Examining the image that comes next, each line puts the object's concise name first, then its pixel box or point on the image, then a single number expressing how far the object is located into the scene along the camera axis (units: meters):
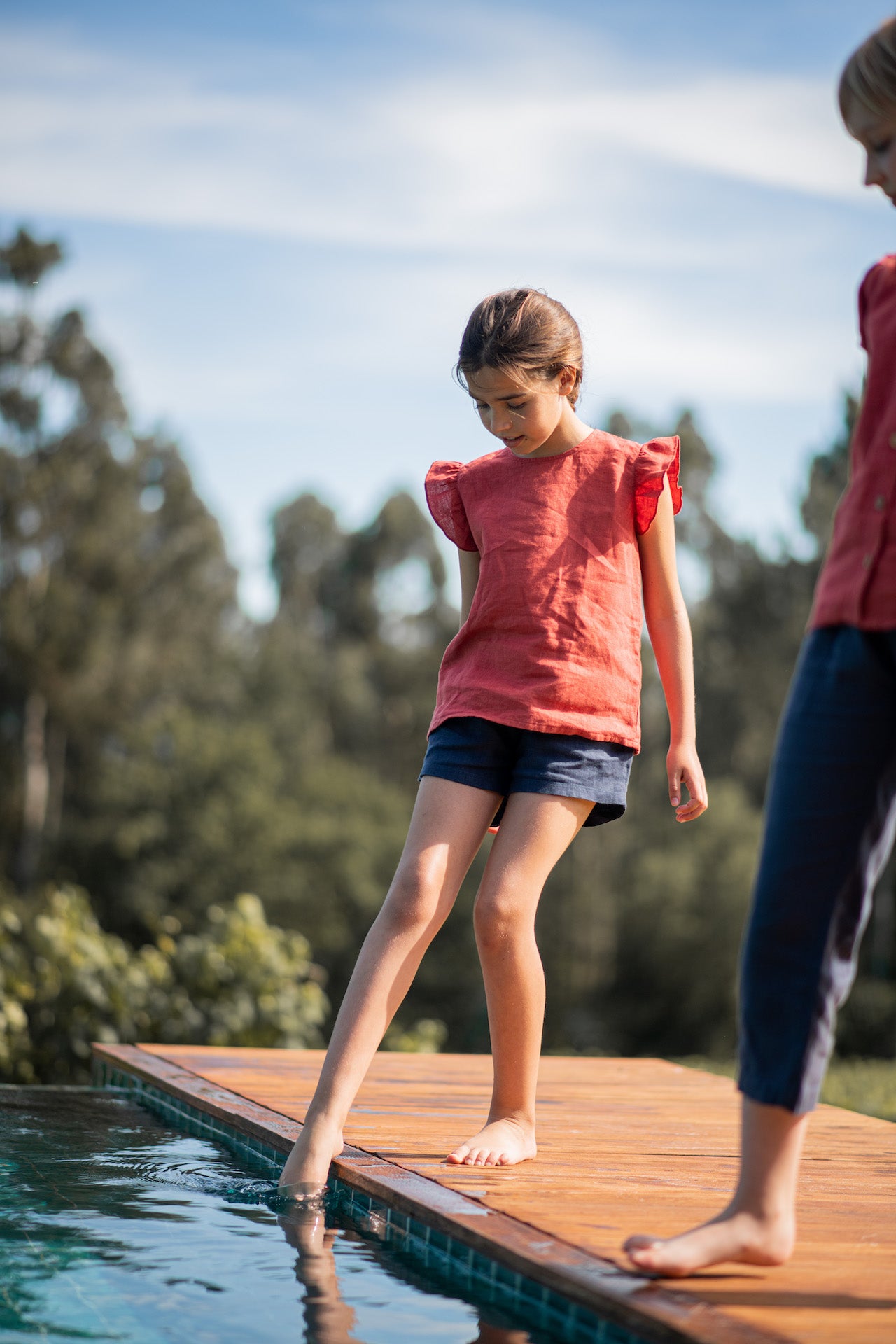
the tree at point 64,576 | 46.33
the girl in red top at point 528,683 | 6.53
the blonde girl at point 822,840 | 5.85
